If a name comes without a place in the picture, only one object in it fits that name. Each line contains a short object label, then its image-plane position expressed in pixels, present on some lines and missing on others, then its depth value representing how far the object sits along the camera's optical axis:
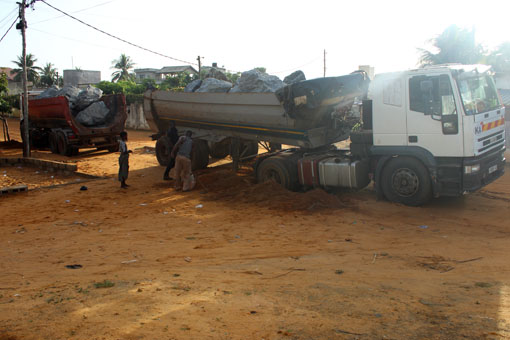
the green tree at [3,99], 18.11
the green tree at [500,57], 32.56
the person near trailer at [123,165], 10.53
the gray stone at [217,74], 12.49
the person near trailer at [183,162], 10.27
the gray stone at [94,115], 16.44
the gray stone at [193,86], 11.87
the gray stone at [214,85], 11.26
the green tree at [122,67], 62.03
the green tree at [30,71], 57.31
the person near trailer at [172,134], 12.01
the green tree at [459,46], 33.25
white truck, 7.27
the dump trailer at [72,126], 15.99
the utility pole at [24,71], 15.07
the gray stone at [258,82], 10.15
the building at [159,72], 60.69
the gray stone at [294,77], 10.20
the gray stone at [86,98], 16.56
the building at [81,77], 43.65
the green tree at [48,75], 57.69
